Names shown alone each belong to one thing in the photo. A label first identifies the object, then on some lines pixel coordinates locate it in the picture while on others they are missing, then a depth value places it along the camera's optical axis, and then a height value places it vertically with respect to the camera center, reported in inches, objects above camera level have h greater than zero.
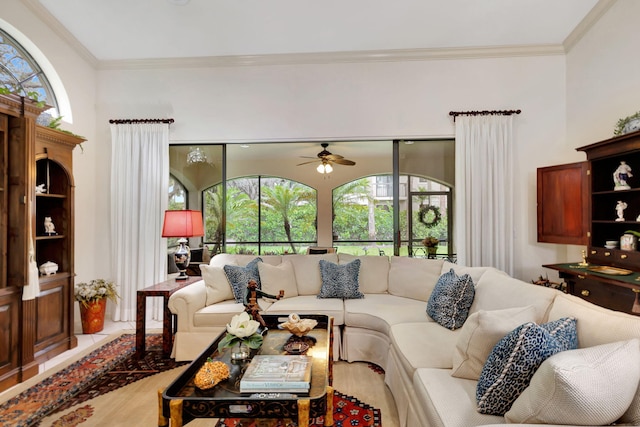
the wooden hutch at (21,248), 104.4 -8.8
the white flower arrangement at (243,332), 75.4 -24.8
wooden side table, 123.5 -36.6
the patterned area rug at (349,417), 83.5 -49.8
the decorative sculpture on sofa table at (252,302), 88.2 -21.8
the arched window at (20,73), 128.8 +57.9
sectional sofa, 44.7 -25.1
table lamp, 143.1 -3.8
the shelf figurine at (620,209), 113.3 +2.4
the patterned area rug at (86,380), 89.3 -49.1
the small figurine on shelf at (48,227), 131.8 -2.9
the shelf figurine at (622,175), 110.0 +13.1
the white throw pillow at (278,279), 136.9 -24.4
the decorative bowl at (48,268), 126.9 -18.1
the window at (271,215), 298.2 +2.8
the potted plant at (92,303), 149.4 -36.2
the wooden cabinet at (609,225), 98.7 -3.0
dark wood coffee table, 57.1 -31.0
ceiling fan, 219.8 +36.7
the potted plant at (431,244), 174.9 -13.5
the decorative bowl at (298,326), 88.4 -27.6
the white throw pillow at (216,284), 132.3 -25.2
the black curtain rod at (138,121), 167.0 +47.1
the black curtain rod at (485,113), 156.9 +47.4
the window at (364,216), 288.7 +1.5
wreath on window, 177.2 +1.2
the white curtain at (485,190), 156.9 +12.5
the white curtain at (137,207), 166.6 +5.8
